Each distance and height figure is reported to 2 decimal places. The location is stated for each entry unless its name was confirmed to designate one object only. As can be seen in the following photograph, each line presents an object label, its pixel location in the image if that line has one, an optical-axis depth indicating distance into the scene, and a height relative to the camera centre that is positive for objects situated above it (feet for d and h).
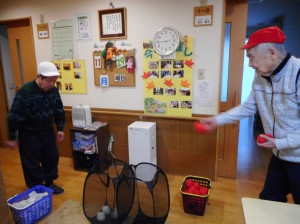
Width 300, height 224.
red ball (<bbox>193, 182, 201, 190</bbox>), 6.78 -3.73
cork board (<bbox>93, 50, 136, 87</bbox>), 8.73 -0.27
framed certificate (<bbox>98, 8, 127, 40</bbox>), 8.50 +1.53
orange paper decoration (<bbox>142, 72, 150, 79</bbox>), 8.58 -0.47
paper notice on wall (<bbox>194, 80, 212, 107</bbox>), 7.98 -1.10
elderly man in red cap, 3.79 -0.75
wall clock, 7.86 +0.77
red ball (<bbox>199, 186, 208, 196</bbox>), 6.55 -3.78
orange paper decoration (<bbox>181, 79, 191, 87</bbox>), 8.16 -0.75
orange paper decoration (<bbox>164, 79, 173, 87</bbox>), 8.34 -0.72
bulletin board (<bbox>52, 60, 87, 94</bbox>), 9.67 -0.54
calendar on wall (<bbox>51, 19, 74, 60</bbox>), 9.46 +1.04
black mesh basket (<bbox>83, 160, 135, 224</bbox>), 5.58 -3.51
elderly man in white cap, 6.51 -1.91
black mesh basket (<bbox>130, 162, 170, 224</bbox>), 5.59 -3.46
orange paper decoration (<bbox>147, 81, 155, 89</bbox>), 8.61 -0.85
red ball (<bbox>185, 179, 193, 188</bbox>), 6.91 -3.72
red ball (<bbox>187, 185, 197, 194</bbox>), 6.64 -3.78
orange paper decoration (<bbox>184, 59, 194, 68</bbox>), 7.94 -0.01
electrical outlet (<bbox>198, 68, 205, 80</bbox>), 7.93 -0.42
